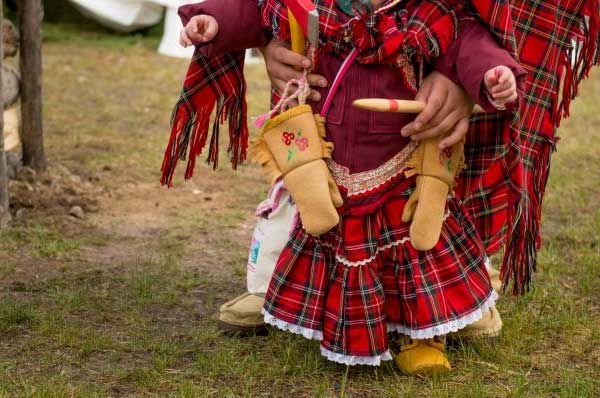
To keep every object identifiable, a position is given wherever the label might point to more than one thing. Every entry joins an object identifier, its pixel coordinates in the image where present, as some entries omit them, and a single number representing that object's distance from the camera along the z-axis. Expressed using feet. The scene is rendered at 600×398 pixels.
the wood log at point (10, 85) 27.56
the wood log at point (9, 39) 27.70
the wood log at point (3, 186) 24.59
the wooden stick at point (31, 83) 28.09
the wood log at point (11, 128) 27.82
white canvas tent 50.23
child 15.19
